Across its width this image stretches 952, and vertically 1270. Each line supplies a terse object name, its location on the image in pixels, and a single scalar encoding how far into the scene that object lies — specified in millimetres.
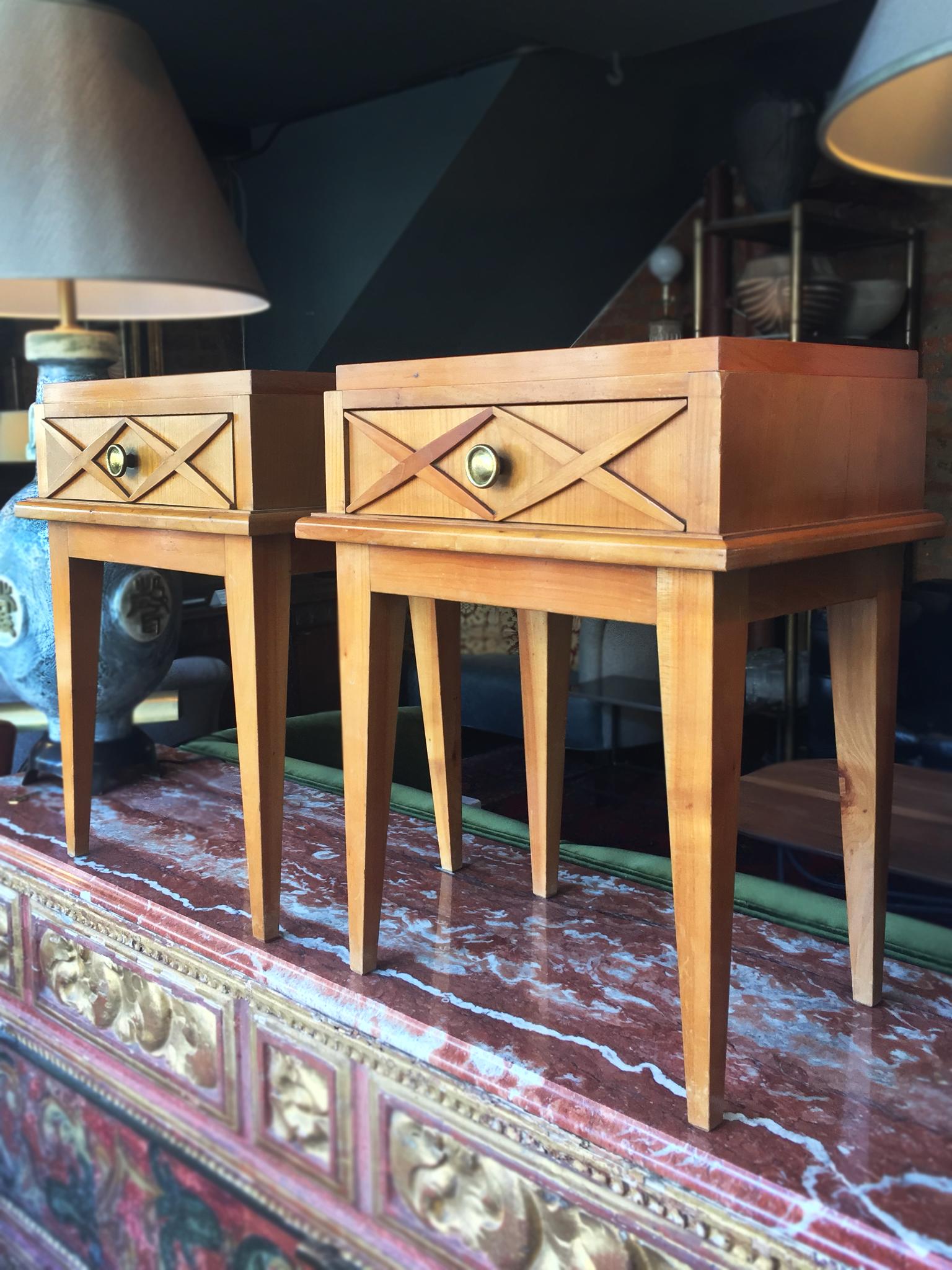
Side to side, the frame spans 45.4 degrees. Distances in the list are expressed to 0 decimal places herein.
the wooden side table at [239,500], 1128
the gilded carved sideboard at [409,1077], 809
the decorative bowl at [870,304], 3867
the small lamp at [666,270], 4469
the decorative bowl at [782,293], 3717
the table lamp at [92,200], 1306
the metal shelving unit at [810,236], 3643
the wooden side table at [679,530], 787
